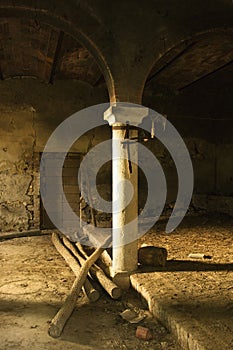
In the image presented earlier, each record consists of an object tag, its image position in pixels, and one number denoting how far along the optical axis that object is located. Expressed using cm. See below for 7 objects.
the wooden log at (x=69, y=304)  330
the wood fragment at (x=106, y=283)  409
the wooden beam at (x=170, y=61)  582
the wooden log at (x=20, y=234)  763
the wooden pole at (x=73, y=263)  417
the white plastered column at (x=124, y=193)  430
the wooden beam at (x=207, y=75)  692
